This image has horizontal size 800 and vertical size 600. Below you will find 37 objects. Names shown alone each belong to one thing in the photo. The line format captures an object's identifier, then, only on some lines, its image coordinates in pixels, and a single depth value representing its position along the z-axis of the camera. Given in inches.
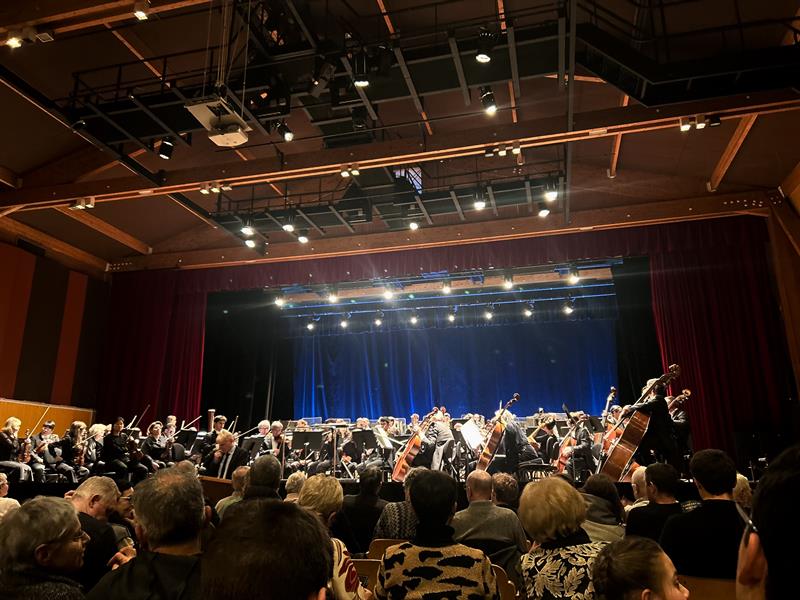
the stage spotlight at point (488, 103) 271.4
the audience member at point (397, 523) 135.2
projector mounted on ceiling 223.5
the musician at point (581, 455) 308.8
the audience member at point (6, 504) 118.6
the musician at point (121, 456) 318.0
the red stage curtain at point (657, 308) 378.6
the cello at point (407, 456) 330.6
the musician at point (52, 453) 316.8
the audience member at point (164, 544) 61.7
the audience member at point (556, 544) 78.0
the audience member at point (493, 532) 112.0
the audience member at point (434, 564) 74.7
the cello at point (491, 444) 306.8
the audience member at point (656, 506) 115.5
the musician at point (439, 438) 335.9
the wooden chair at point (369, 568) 104.4
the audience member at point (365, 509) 154.1
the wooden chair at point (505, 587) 95.7
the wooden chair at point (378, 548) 115.1
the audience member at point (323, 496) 112.7
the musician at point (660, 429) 248.1
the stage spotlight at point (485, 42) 231.0
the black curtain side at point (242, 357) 550.0
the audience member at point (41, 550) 66.4
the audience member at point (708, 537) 90.4
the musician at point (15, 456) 287.3
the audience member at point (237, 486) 151.5
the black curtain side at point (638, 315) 459.5
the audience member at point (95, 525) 96.8
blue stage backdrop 563.5
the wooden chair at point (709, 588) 77.8
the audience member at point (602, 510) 113.2
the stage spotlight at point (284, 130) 282.4
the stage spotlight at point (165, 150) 301.1
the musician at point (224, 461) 306.6
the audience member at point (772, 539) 33.0
